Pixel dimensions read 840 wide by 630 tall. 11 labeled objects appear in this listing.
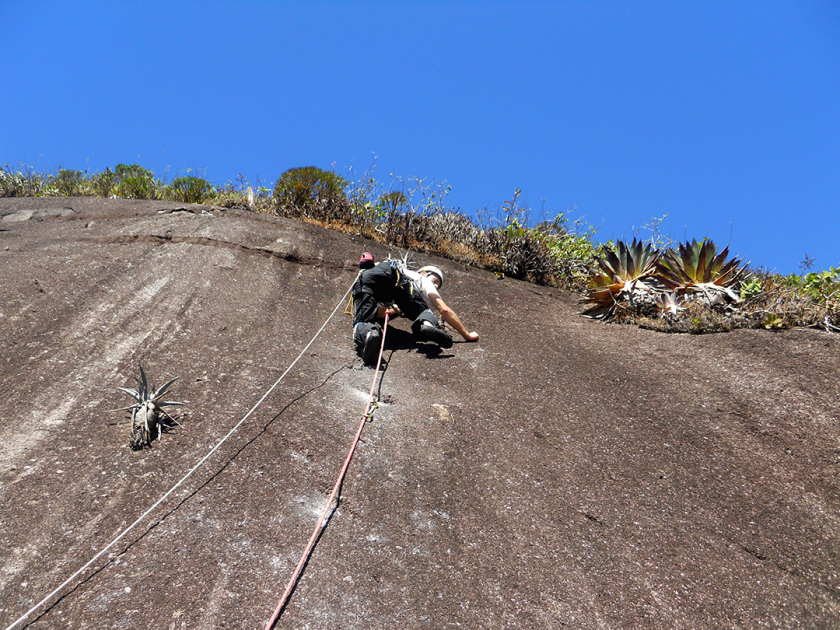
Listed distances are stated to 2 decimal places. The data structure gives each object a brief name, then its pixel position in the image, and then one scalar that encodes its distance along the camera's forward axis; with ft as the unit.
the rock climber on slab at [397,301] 18.47
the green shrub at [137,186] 32.14
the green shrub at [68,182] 35.01
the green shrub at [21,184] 33.86
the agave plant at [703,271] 23.47
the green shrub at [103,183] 34.08
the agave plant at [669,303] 22.81
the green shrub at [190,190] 31.94
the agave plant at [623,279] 24.63
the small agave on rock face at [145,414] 12.09
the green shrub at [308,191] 31.17
